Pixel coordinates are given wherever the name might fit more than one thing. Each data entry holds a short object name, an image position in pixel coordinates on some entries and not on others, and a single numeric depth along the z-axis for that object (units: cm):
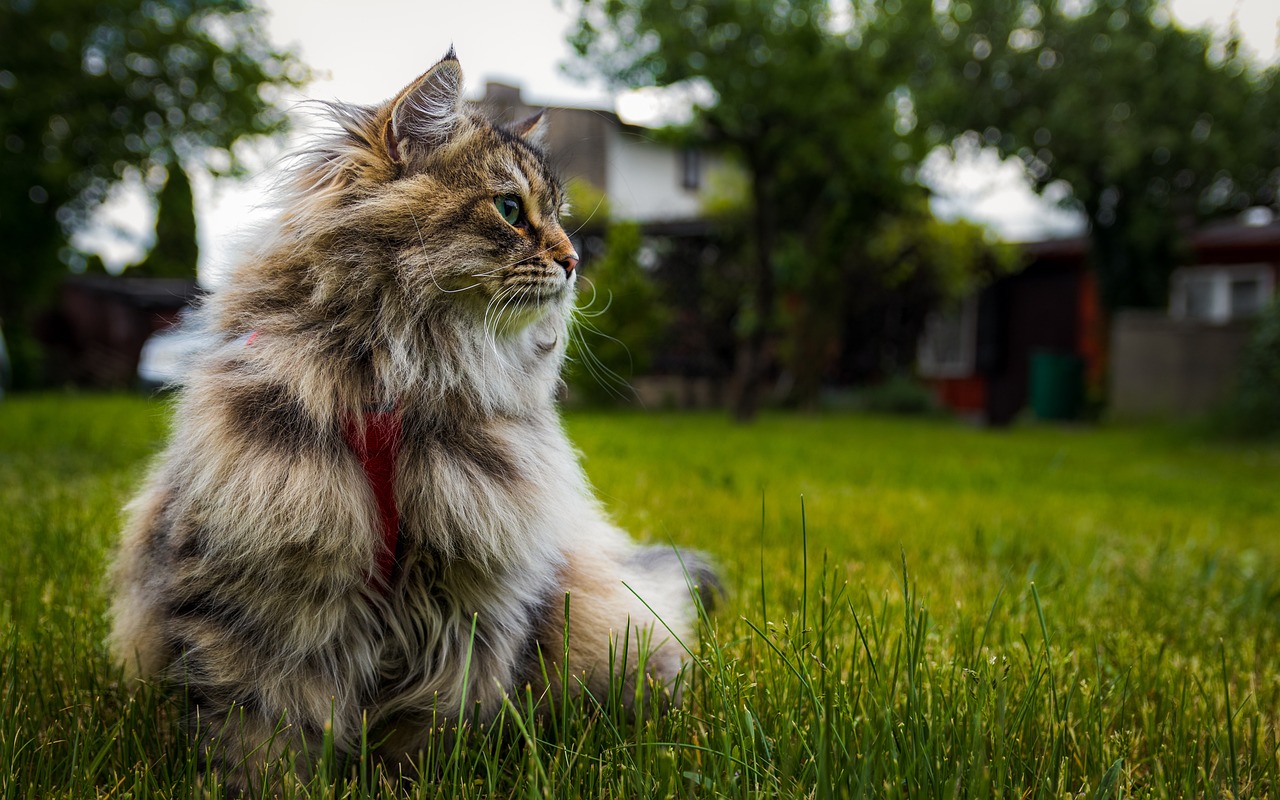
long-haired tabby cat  155
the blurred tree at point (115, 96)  1097
